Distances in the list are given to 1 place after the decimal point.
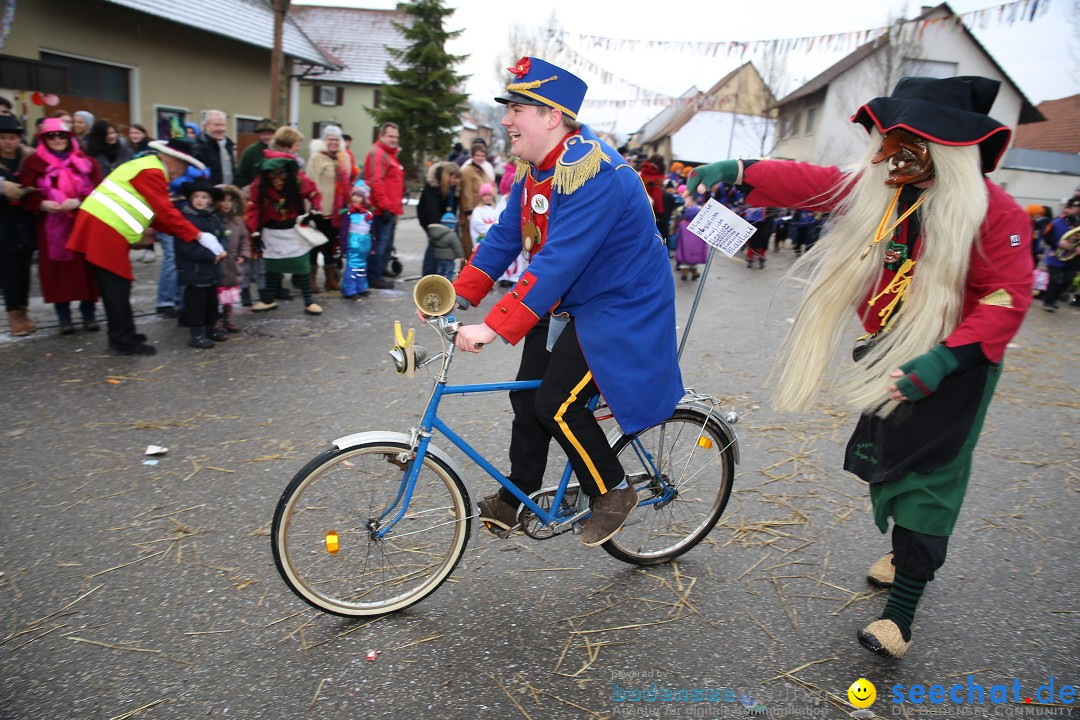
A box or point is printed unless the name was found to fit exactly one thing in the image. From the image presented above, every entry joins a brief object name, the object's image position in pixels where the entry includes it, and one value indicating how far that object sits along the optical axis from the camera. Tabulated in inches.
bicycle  108.2
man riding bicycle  102.3
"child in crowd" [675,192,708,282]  482.0
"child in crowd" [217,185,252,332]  266.9
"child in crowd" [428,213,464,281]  364.8
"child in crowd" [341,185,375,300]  339.6
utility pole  436.8
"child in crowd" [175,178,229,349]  244.1
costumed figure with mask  98.4
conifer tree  1192.2
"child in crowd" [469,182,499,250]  399.5
